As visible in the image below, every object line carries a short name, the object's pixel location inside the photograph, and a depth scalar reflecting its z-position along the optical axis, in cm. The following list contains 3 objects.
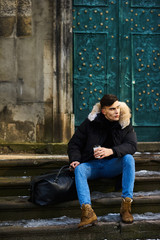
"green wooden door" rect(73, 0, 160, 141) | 570
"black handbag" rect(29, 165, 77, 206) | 334
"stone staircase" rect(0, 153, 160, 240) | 310
